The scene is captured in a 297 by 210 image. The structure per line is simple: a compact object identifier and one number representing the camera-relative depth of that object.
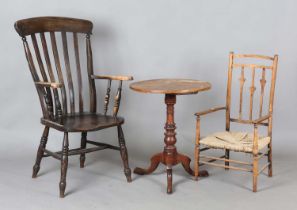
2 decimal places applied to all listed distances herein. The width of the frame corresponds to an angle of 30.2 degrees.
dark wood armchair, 4.16
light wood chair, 4.15
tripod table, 4.12
